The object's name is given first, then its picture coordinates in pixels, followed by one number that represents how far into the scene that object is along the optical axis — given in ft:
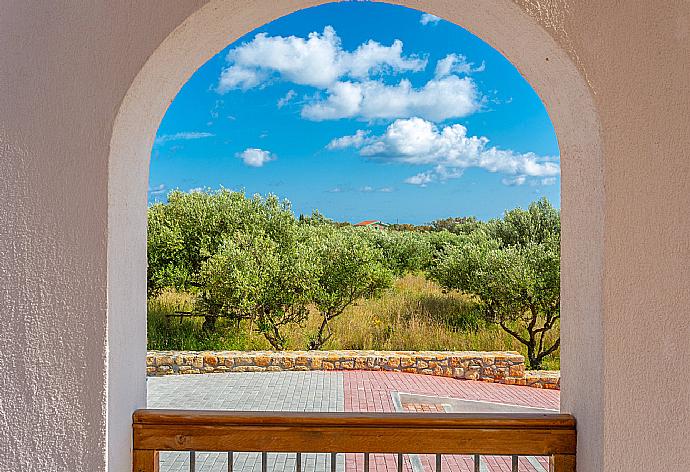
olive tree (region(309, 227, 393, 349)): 31.50
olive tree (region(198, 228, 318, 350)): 30.66
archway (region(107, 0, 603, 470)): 5.12
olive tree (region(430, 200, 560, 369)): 29.43
